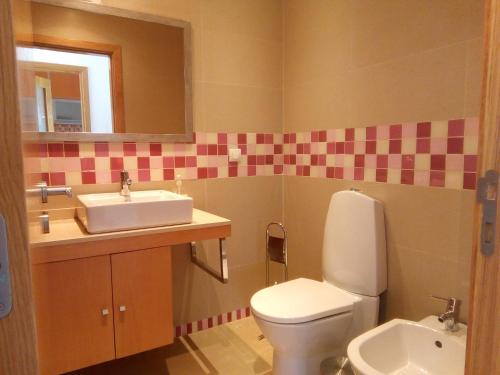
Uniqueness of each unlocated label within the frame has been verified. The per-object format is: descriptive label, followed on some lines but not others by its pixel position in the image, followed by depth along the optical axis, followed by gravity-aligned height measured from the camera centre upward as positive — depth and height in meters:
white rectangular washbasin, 1.43 -0.25
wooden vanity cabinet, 1.35 -0.62
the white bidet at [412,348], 1.32 -0.76
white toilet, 1.48 -0.66
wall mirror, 1.66 +0.40
